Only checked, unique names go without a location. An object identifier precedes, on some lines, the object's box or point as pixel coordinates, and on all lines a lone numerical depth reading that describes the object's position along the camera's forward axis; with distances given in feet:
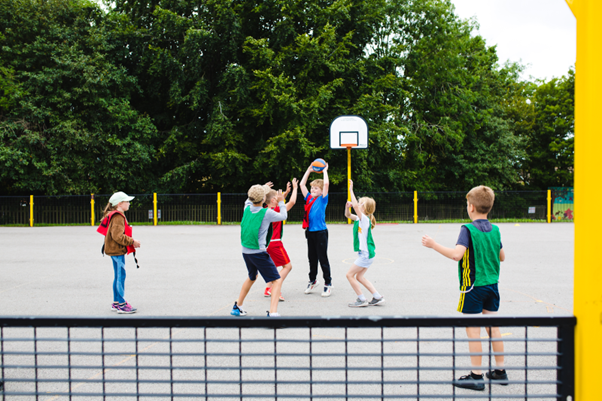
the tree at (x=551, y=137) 123.65
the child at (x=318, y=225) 23.65
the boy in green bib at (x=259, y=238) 18.81
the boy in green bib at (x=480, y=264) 12.70
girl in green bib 20.84
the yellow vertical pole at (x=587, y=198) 5.83
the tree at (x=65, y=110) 78.54
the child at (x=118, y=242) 20.58
